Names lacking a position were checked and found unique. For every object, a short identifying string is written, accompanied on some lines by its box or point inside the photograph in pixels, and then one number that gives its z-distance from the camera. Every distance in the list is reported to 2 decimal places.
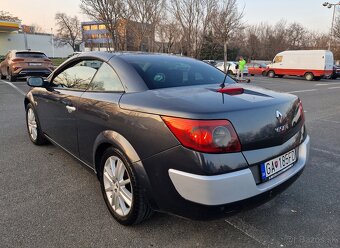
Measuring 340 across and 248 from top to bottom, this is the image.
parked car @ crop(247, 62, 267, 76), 30.14
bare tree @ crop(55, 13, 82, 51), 65.19
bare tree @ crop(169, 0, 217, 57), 32.02
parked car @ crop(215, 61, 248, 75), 28.59
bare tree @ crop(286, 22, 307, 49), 67.00
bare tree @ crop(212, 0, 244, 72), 30.22
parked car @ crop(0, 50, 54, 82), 13.90
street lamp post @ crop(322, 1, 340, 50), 34.67
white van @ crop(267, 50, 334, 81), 25.17
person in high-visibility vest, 22.92
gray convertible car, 2.05
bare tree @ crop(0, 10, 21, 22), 46.89
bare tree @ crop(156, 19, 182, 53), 32.88
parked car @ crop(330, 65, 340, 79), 28.29
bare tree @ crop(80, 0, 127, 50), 27.48
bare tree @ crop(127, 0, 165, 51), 29.50
